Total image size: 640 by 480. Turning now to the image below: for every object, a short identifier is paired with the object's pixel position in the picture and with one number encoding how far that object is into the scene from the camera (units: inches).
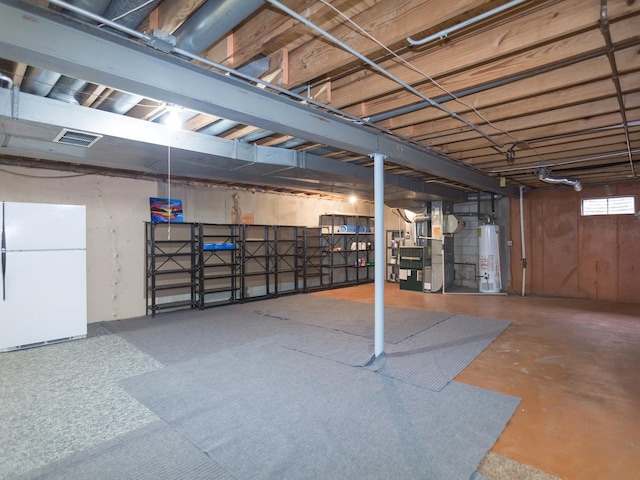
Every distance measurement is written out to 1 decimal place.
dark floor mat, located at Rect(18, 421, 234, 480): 72.4
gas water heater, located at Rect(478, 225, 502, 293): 295.6
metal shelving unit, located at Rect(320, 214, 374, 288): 342.0
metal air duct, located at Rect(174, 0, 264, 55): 60.8
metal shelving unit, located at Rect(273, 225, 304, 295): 302.8
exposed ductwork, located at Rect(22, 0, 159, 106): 62.0
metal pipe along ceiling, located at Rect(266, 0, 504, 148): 62.8
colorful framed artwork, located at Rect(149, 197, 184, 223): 226.4
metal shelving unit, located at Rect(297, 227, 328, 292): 310.7
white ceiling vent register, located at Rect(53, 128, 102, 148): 113.1
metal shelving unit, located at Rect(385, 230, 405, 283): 368.5
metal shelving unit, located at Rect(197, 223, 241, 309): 242.4
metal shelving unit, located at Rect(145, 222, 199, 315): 220.7
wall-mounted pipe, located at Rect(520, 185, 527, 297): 292.0
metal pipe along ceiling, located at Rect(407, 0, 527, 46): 63.6
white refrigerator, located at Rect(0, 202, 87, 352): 153.2
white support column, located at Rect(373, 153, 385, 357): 137.8
